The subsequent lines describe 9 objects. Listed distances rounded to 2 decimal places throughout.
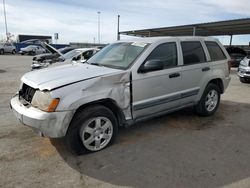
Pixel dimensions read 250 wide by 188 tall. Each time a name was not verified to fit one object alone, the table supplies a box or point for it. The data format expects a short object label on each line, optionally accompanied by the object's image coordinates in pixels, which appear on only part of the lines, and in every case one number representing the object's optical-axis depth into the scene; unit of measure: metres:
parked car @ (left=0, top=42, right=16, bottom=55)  26.83
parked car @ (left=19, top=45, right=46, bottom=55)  27.06
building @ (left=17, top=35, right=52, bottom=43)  38.27
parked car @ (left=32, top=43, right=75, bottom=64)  9.50
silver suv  2.66
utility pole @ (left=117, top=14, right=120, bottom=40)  22.60
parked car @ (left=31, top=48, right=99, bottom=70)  8.13
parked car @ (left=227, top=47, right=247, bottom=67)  13.59
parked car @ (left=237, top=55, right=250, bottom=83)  7.73
